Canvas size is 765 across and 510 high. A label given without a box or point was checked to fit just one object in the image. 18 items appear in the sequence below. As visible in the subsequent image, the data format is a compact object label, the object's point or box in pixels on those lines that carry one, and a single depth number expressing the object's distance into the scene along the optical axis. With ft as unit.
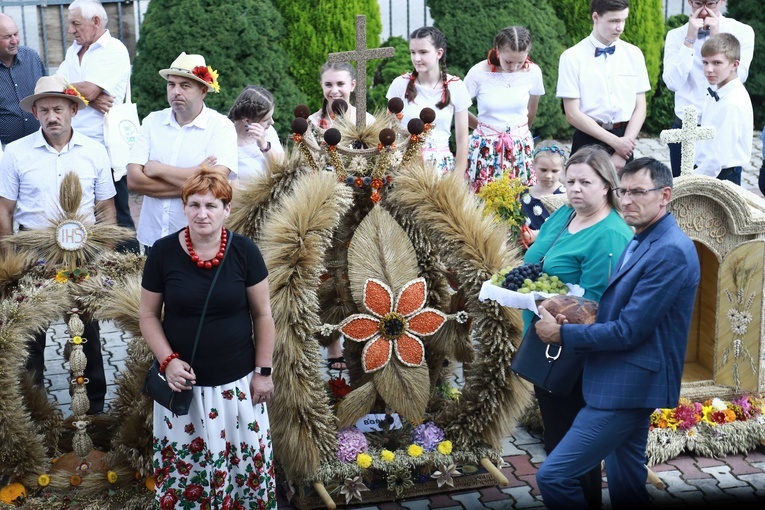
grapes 12.99
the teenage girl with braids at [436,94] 21.99
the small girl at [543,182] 18.93
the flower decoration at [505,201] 17.79
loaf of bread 12.57
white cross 16.92
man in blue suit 12.04
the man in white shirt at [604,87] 22.65
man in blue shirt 22.17
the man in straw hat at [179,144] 17.84
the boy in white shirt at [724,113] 21.67
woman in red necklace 12.79
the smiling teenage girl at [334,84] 20.30
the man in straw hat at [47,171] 17.75
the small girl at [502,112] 23.36
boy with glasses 24.53
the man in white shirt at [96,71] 21.77
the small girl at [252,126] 19.42
